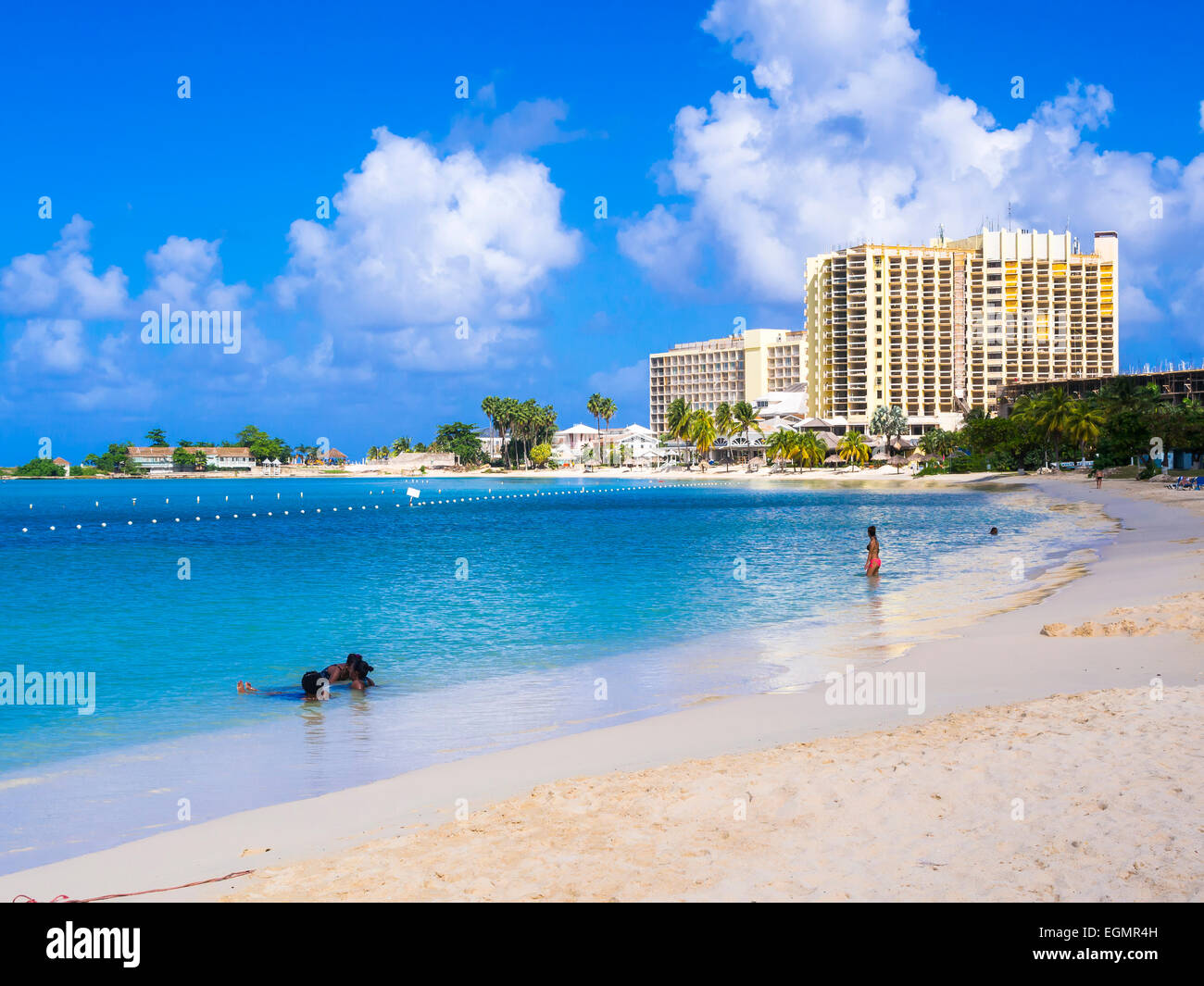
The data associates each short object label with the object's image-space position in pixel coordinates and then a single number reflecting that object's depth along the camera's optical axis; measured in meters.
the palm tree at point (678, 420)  163.62
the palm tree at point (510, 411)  190.00
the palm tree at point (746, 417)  155.00
